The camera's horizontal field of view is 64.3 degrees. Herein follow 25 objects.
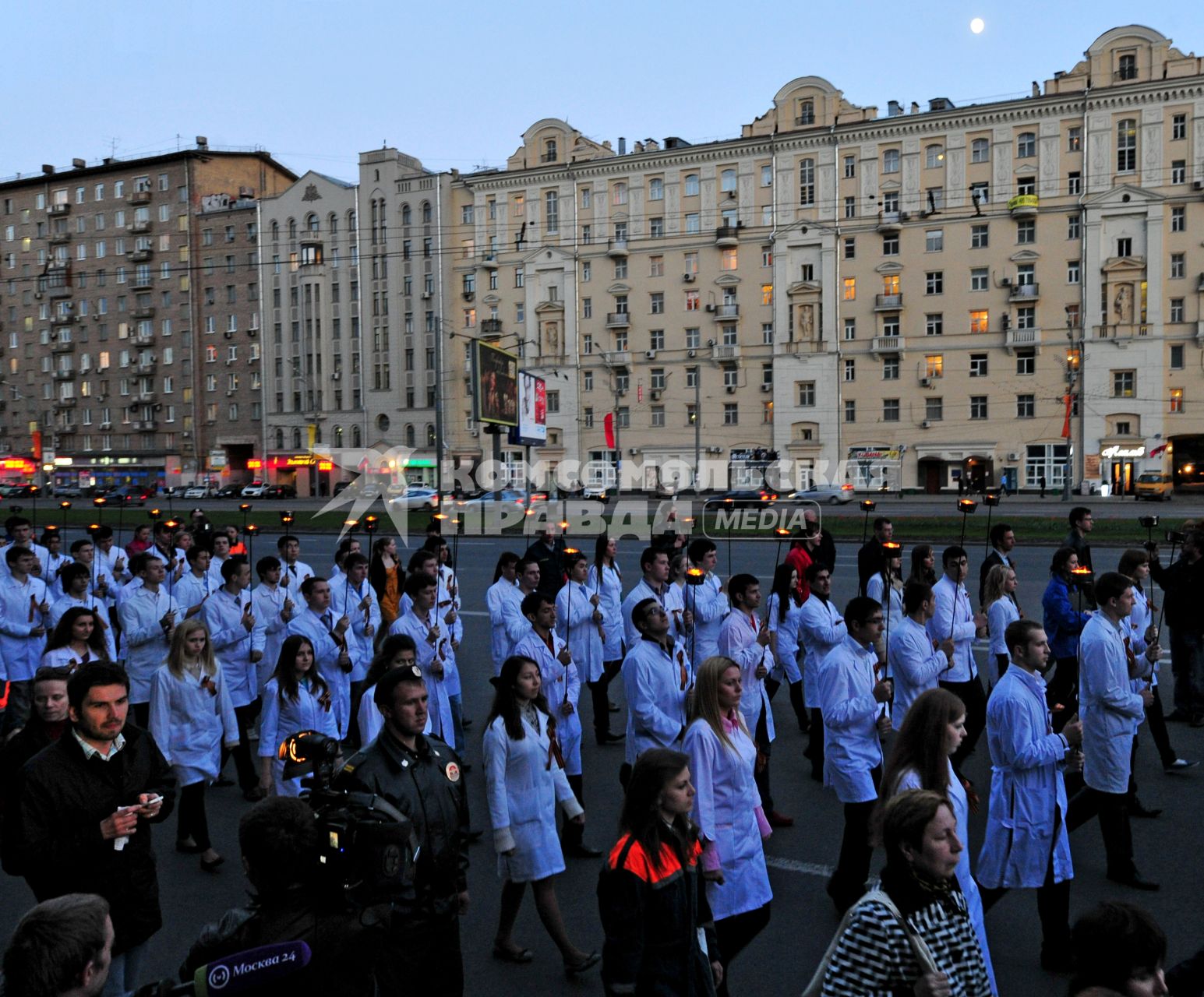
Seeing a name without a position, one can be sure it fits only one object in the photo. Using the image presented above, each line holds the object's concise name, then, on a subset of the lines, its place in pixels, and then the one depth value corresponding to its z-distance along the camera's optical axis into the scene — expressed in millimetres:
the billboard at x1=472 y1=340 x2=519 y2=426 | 25594
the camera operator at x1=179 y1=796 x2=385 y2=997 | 2682
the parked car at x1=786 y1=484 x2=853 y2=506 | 47531
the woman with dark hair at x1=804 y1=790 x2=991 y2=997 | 2838
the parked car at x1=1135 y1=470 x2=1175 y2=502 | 44781
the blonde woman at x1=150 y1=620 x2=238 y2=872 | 6051
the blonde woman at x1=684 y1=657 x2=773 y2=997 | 4246
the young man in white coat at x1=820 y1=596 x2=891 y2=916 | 5273
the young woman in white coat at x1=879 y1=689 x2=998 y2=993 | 3896
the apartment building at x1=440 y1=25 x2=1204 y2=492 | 52562
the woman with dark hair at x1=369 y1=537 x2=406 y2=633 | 10352
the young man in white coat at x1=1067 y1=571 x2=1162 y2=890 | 5574
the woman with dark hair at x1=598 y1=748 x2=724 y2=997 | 3189
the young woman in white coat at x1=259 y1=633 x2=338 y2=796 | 6270
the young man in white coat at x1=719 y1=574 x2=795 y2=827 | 6703
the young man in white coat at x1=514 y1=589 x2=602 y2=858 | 6609
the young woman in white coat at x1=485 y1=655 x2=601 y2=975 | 4750
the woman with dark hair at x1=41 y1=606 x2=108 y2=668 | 6492
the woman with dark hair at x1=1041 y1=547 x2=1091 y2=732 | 8219
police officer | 3494
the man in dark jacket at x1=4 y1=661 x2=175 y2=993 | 3559
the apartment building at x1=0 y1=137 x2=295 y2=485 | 76125
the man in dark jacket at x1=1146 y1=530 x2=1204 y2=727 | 8922
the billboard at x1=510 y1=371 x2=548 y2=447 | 29953
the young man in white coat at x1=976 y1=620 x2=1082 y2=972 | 4684
